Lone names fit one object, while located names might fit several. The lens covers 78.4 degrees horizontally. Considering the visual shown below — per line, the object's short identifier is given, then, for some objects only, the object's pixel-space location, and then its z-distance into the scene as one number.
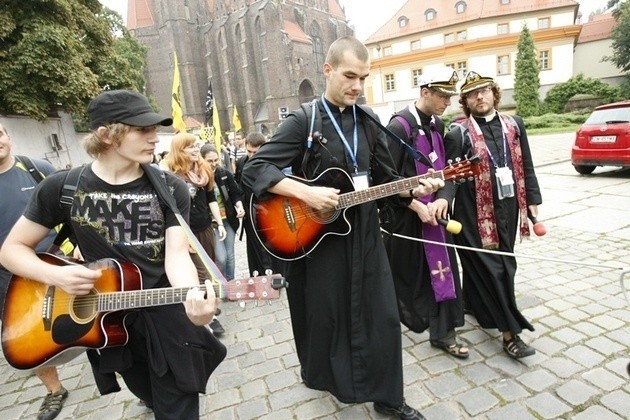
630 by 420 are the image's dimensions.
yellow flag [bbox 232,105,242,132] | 17.10
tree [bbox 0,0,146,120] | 15.40
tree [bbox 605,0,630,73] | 35.91
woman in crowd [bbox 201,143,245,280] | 5.27
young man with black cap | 1.96
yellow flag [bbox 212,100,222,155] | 11.62
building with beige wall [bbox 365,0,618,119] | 39.22
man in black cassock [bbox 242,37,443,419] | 2.46
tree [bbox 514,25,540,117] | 35.53
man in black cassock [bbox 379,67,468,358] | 3.04
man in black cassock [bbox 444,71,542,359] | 3.11
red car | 9.17
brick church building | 49.19
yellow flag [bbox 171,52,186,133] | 9.15
